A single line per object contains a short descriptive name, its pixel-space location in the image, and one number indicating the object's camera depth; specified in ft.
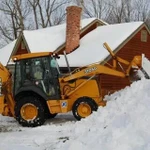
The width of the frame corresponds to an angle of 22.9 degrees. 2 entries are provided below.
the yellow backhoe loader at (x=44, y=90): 40.50
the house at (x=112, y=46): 75.00
